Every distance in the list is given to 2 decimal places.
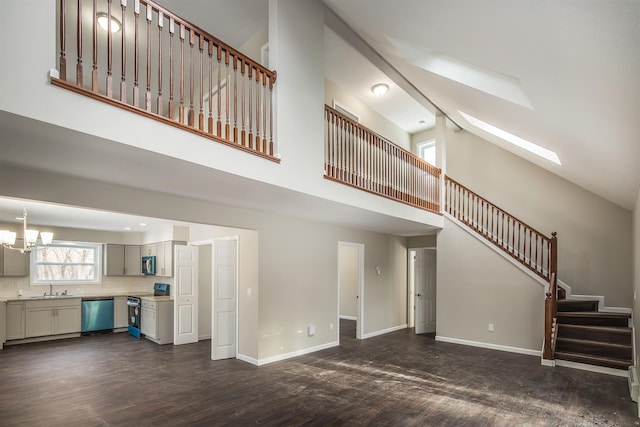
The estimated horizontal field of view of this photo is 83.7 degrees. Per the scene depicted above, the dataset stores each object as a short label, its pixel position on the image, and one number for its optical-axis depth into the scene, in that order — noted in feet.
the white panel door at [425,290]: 26.99
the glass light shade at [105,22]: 14.89
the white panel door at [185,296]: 23.07
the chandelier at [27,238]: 17.92
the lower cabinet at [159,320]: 23.35
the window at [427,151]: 32.35
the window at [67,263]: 26.91
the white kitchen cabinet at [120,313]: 27.71
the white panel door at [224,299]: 19.43
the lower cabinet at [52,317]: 23.91
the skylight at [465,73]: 12.70
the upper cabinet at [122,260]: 29.09
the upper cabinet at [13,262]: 24.49
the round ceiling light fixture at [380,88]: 23.48
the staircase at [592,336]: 17.46
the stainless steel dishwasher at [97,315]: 26.35
